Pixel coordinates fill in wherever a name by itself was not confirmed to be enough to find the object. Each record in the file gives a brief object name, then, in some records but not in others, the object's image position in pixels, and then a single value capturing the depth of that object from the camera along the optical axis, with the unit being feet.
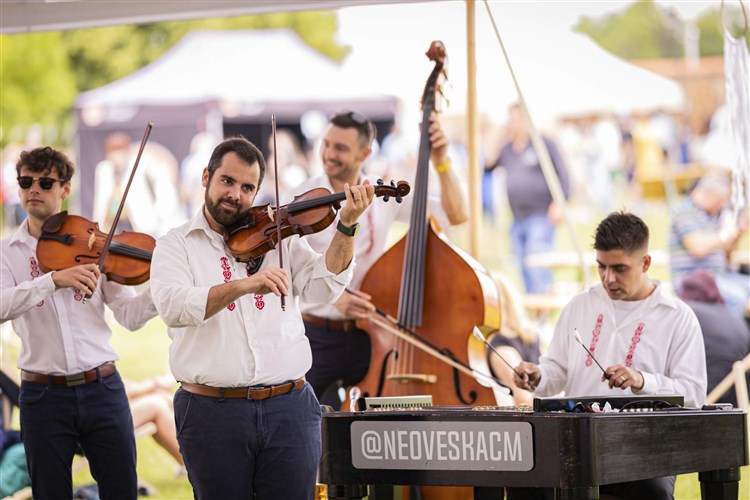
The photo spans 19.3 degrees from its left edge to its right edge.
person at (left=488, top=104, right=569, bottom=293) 68.42
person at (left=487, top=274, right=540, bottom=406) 34.57
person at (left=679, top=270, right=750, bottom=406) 37.48
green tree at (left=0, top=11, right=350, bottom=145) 107.88
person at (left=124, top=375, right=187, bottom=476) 36.46
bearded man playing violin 20.54
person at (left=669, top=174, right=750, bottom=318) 45.66
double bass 26.70
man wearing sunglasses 25.37
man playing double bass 28.74
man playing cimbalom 23.94
